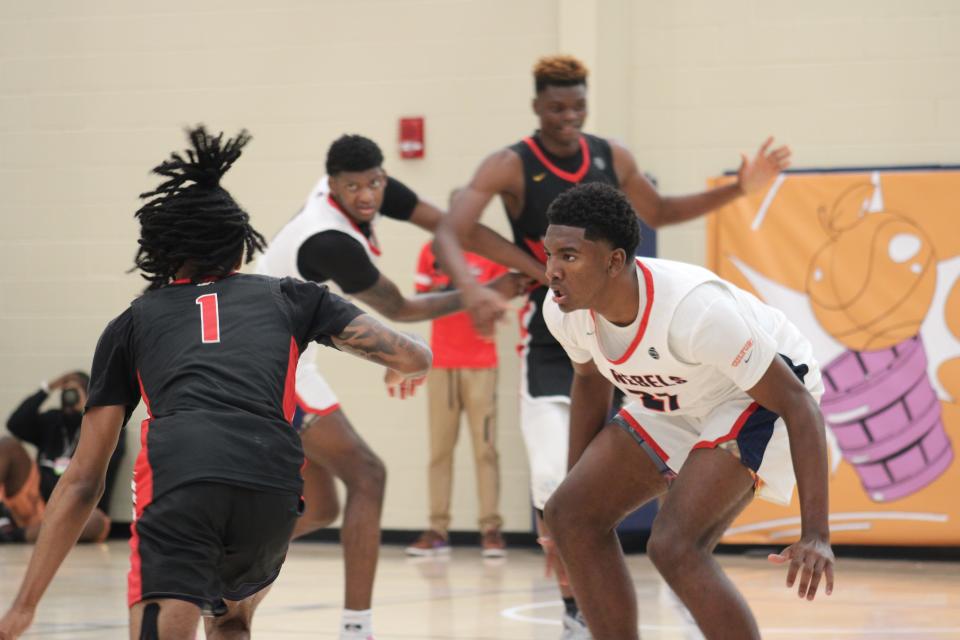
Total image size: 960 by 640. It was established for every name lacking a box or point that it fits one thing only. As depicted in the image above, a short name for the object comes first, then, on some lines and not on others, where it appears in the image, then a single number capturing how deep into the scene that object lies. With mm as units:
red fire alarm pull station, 18594
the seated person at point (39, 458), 18812
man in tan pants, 17797
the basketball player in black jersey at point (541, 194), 10898
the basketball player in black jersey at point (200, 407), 6305
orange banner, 16625
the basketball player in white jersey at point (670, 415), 7598
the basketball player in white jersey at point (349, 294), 10242
